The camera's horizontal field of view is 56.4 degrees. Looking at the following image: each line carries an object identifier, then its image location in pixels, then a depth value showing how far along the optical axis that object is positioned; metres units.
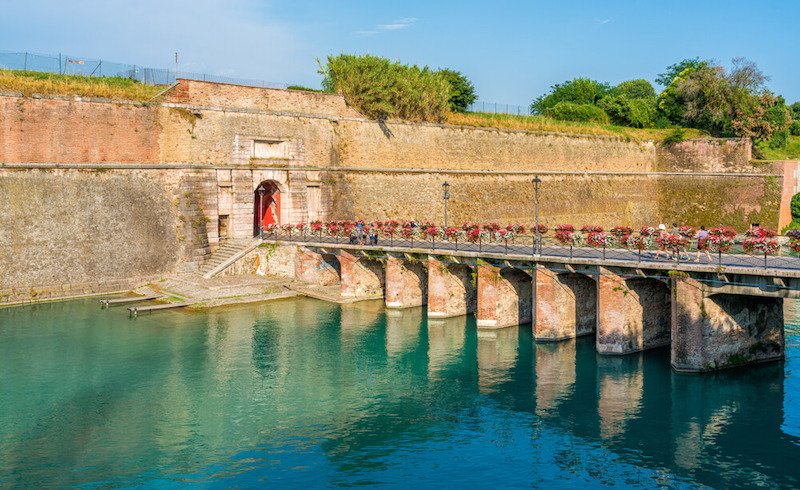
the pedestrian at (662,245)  19.25
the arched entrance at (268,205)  33.53
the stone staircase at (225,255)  29.38
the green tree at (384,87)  36.28
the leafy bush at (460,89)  51.38
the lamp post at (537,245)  21.50
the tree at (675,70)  73.43
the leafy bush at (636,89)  78.62
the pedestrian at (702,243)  18.41
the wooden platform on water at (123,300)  26.17
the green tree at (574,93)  64.44
